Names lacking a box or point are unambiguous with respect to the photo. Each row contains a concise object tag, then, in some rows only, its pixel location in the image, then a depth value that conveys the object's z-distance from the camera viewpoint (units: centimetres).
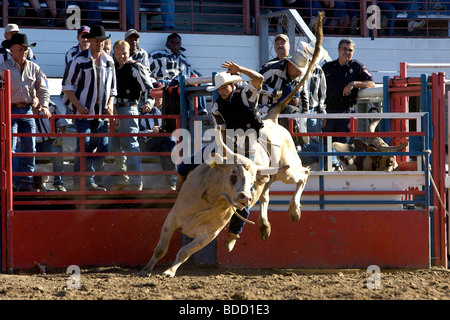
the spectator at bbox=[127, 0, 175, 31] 2341
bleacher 2348
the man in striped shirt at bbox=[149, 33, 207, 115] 2127
